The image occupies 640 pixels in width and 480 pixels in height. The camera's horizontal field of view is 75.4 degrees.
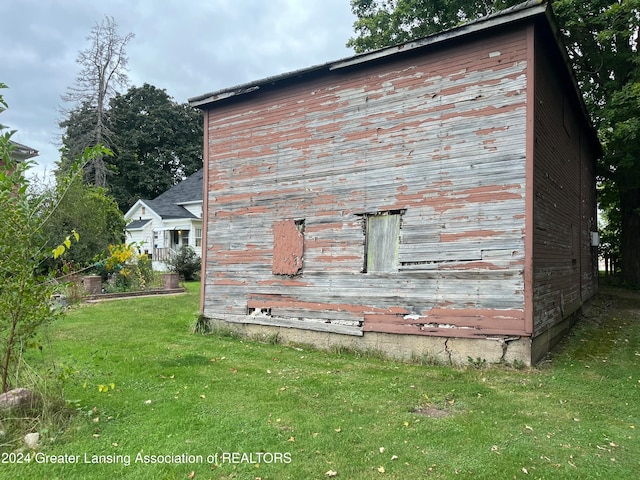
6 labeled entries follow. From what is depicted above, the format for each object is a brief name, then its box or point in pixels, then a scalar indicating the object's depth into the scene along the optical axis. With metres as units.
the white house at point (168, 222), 24.23
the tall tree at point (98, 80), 29.72
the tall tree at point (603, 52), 11.89
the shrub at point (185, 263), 19.16
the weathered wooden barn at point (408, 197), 6.49
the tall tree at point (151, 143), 38.00
